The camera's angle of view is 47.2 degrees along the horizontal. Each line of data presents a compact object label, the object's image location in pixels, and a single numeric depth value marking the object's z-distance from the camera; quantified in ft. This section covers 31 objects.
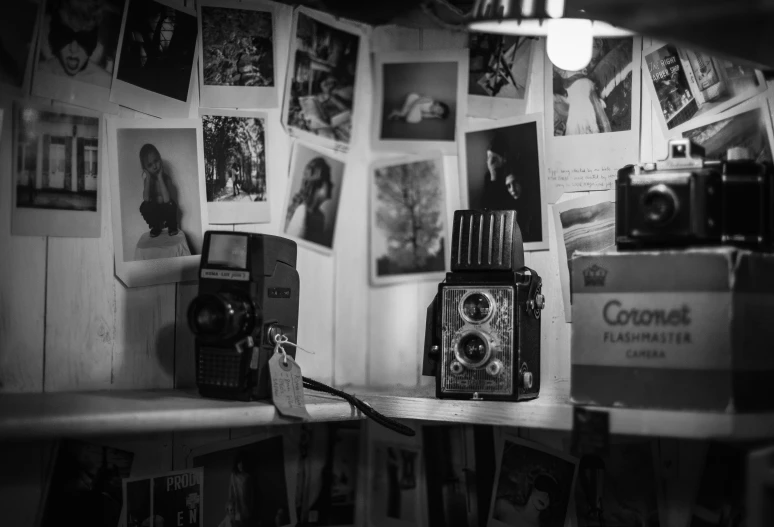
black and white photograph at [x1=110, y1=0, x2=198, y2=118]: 5.51
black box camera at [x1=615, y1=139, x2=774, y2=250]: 4.47
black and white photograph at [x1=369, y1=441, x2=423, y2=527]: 6.54
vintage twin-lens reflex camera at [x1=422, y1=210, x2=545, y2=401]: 5.20
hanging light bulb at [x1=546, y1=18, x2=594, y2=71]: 4.93
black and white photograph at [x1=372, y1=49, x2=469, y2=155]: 6.50
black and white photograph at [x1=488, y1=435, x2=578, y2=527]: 5.93
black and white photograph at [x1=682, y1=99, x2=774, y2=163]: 5.42
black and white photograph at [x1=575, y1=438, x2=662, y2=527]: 5.66
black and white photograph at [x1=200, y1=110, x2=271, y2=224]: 5.91
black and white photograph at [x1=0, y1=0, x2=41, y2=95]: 4.92
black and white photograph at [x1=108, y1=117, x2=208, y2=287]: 5.46
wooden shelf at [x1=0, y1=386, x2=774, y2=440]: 4.31
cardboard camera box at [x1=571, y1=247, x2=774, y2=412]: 4.29
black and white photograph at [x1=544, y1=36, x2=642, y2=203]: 5.90
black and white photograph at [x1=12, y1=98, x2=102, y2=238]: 5.04
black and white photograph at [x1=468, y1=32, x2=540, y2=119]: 6.28
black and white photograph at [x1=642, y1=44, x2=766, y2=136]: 5.52
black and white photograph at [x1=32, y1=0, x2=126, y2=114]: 5.15
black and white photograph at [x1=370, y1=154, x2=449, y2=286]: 6.55
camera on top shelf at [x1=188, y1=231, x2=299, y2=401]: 5.09
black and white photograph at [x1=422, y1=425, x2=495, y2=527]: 6.30
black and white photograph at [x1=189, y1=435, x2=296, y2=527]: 5.83
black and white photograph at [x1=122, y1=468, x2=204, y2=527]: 5.40
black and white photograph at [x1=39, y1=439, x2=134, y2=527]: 5.15
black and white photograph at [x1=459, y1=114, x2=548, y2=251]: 6.15
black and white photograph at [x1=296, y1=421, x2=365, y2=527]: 6.38
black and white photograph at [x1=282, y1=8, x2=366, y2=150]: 6.37
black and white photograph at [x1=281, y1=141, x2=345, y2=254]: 6.35
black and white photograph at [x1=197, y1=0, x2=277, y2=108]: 5.91
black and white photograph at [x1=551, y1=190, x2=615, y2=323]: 5.89
